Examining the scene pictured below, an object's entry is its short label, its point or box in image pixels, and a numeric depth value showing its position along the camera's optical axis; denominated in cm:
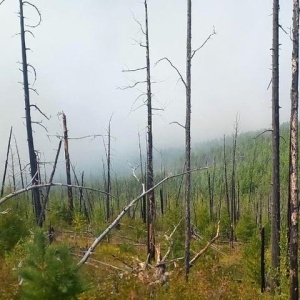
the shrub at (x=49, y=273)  444
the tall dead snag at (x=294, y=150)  993
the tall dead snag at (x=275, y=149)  1195
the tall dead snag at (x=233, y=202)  3832
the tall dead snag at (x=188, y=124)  1295
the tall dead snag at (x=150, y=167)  1595
